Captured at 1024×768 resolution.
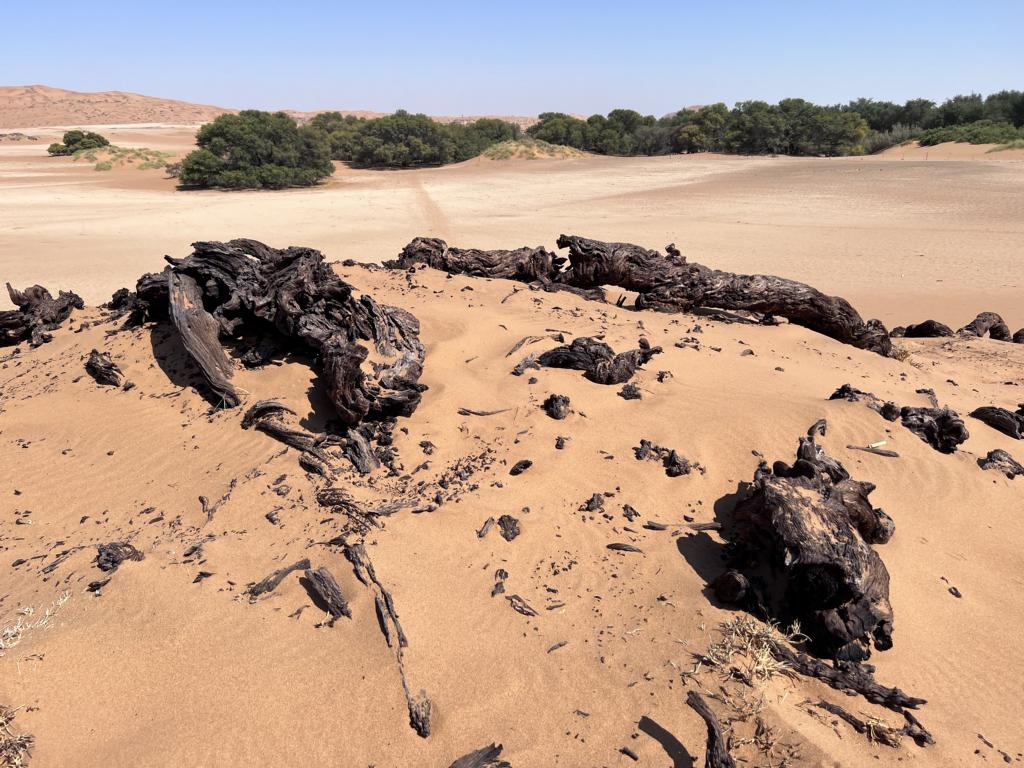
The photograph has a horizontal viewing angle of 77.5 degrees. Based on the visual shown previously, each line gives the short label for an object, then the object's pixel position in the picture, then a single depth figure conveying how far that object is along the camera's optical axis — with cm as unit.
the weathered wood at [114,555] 449
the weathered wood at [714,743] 310
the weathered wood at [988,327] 1060
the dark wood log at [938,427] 579
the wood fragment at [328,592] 410
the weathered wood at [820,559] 381
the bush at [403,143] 5172
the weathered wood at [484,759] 322
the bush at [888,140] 5372
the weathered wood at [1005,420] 640
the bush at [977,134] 4638
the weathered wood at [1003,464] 561
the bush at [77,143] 5212
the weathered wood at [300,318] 575
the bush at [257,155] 3838
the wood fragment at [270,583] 425
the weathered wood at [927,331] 1080
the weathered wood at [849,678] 347
